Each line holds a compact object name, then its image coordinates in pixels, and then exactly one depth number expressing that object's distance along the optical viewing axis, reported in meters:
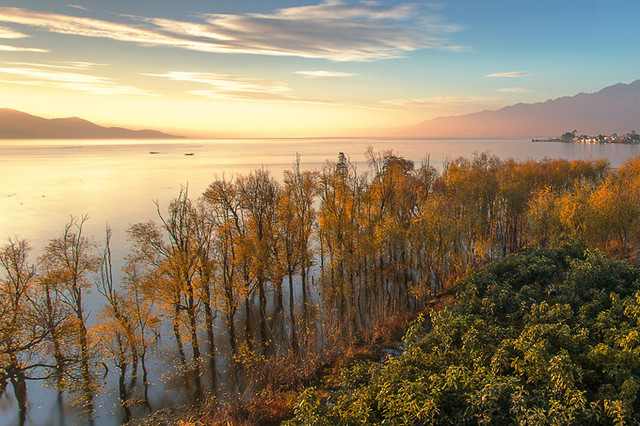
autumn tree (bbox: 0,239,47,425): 20.45
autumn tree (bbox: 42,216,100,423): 22.36
